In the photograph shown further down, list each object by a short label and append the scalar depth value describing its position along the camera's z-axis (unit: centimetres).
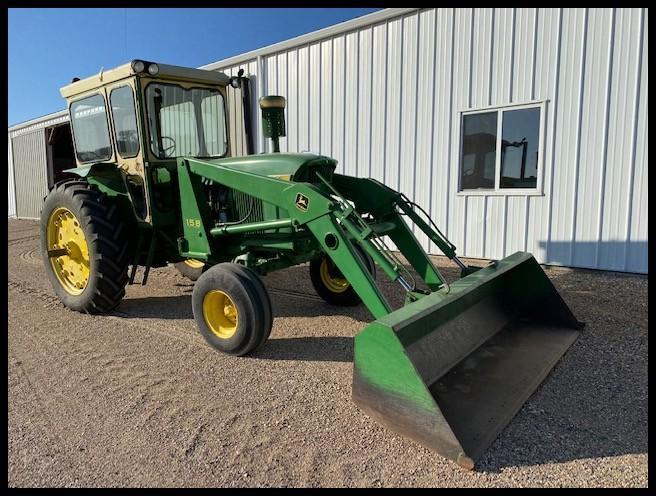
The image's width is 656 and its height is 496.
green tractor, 259
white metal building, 595
